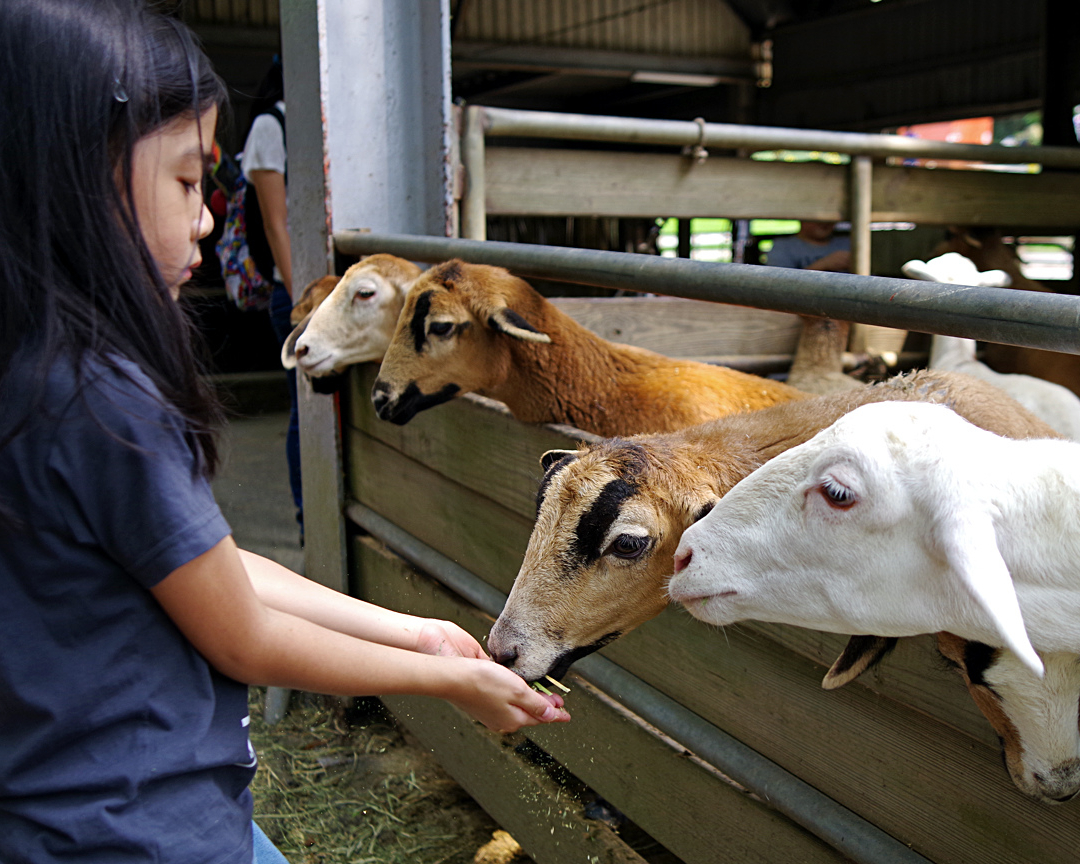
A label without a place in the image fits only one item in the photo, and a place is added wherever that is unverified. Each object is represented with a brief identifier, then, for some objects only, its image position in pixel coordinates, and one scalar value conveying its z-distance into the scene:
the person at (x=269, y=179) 4.23
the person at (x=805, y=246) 7.02
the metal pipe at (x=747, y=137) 3.85
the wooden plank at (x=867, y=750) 1.47
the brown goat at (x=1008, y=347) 4.39
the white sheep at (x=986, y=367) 3.45
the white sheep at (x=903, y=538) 1.17
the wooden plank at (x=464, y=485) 2.59
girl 1.06
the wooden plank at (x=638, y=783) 1.99
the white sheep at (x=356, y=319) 3.29
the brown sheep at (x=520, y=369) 2.81
